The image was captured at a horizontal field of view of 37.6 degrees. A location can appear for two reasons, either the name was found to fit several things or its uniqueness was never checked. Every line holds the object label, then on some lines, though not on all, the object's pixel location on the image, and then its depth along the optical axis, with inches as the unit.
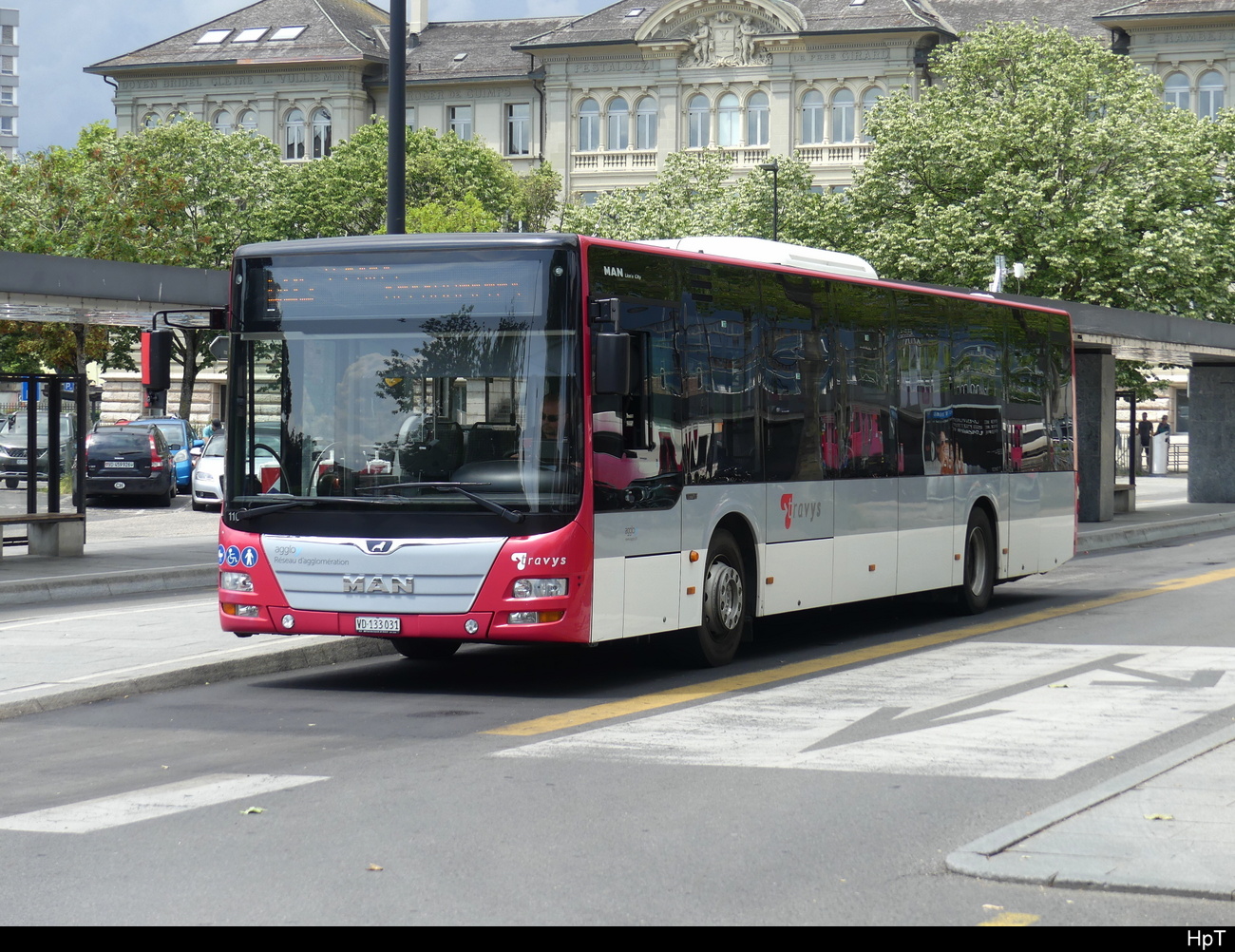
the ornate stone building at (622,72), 2947.8
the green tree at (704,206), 2182.6
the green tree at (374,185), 2677.2
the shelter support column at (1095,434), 1246.3
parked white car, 1374.3
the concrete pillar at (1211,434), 1488.7
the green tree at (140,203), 2000.5
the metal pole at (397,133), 706.2
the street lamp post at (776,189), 2017.2
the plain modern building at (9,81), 6850.4
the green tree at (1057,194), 1787.6
